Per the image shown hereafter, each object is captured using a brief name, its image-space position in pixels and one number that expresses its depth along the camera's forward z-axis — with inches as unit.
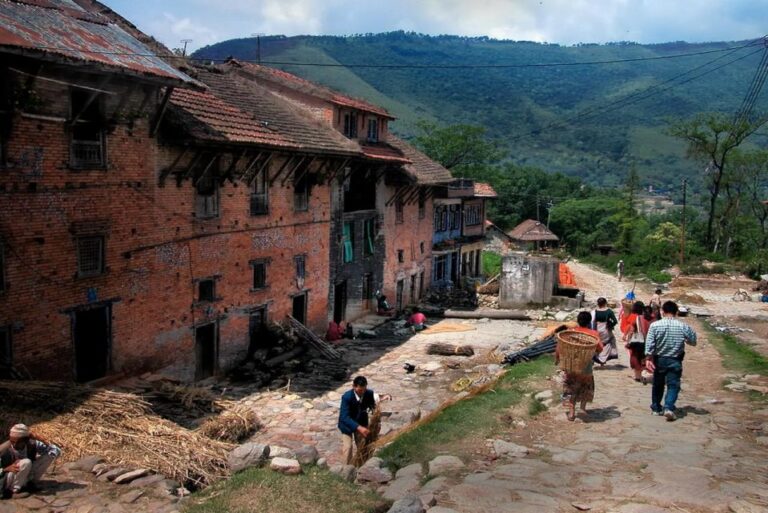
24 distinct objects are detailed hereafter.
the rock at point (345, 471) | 364.8
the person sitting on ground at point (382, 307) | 1179.3
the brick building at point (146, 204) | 522.0
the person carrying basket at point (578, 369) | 428.1
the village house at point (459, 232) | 1553.9
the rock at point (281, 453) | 401.0
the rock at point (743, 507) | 277.9
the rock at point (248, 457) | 391.2
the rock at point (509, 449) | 379.2
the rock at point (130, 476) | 359.3
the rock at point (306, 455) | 390.9
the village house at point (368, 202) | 1031.0
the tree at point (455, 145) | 2412.6
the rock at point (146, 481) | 358.3
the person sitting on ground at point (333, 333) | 979.3
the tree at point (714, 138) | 2046.0
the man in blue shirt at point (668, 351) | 418.0
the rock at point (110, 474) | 361.9
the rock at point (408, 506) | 294.0
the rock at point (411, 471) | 357.7
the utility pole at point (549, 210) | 2824.8
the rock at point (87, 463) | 369.6
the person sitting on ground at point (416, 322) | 1089.3
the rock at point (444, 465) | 354.3
